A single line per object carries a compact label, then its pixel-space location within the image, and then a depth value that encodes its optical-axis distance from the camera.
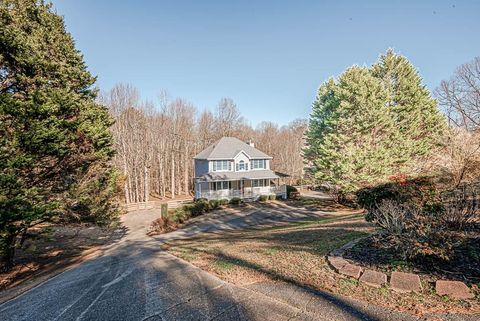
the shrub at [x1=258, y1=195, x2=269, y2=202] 26.48
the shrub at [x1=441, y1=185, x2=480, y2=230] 5.55
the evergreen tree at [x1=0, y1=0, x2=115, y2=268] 7.74
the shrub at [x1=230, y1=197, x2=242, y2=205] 24.16
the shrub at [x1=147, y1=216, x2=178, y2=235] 15.78
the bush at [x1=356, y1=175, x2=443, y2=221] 7.44
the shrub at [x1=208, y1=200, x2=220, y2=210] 21.96
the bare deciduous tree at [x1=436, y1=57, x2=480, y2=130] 21.45
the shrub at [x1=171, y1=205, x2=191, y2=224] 17.38
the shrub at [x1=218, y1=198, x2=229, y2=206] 23.49
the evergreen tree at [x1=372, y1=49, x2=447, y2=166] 20.91
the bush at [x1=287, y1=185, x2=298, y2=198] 29.02
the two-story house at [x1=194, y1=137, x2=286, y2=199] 26.05
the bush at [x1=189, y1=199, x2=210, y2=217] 19.82
